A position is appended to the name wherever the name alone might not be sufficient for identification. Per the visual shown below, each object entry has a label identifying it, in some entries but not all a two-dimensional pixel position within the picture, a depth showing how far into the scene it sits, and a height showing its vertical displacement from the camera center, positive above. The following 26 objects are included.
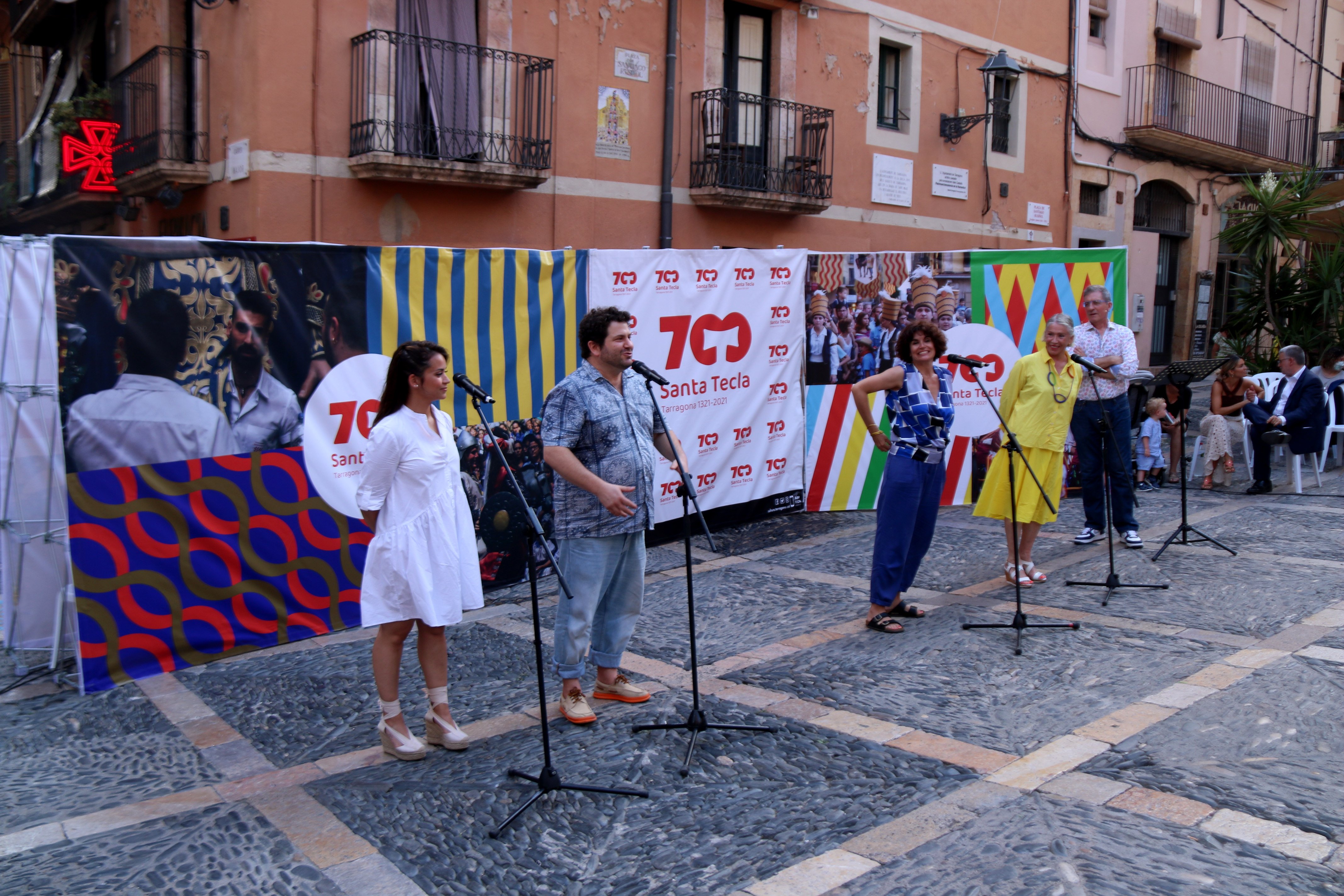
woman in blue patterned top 5.78 -0.54
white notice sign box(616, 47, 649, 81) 13.35 +3.36
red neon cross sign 12.99 +2.03
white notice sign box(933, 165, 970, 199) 17.33 +2.65
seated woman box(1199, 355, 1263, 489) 10.62 -0.60
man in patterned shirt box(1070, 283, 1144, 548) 7.51 -0.41
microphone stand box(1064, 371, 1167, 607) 6.32 -1.10
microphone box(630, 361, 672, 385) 4.14 -0.12
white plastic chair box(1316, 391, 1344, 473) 11.04 -0.60
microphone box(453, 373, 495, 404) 3.73 -0.18
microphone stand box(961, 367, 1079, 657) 5.46 -1.31
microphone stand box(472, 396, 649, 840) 3.58 -1.42
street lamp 15.88 +3.92
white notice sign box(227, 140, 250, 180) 11.16 +1.73
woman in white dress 4.04 -0.72
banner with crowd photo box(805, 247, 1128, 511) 8.90 +0.18
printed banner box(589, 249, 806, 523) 7.57 -0.10
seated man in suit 10.17 -0.58
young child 10.73 -0.94
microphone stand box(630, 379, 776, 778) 4.07 -1.38
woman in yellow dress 6.74 -0.46
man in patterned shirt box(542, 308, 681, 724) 4.39 -0.55
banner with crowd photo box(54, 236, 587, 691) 5.06 -0.50
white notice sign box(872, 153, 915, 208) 16.38 +2.51
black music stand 9.86 -0.14
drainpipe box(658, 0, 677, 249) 13.66 +2.67
